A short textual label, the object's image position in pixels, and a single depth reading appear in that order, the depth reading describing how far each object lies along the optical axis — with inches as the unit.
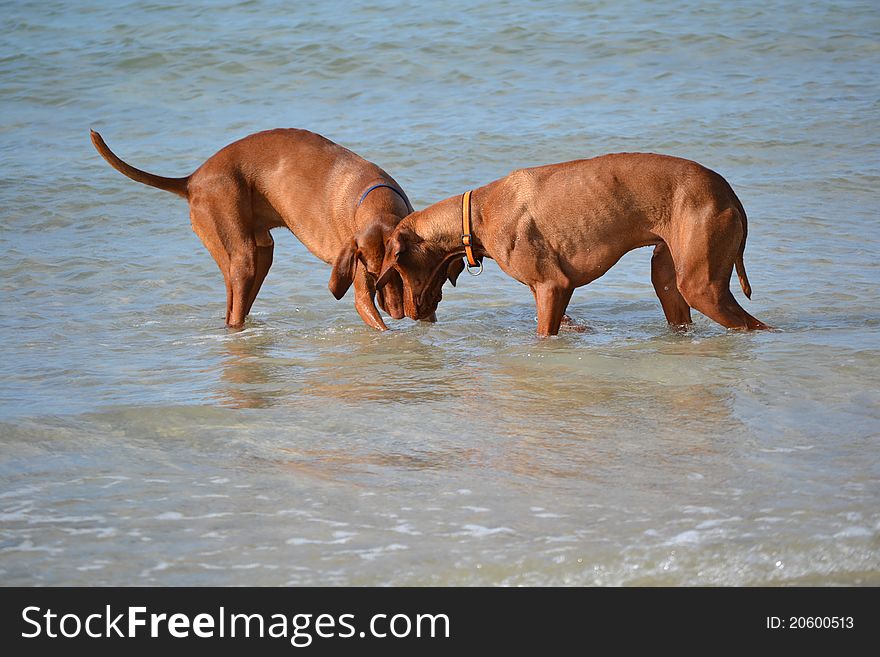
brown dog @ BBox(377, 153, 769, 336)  523.5
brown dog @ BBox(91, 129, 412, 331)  581.3
